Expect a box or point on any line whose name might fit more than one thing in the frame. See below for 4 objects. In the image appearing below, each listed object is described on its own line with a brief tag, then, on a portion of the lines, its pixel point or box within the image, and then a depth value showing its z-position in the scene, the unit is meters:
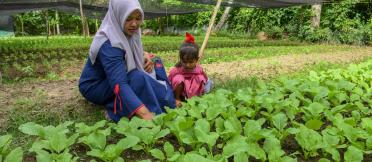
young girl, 3.88
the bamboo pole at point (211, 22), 6.04
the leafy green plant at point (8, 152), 1.97
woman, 2.97
